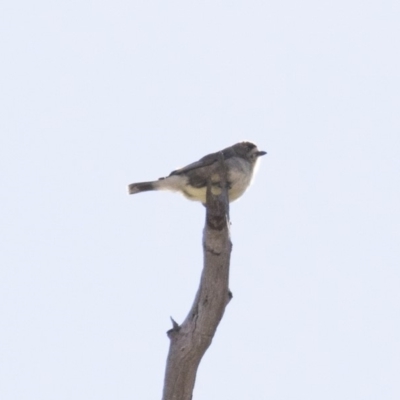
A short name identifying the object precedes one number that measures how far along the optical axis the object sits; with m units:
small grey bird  20.86
